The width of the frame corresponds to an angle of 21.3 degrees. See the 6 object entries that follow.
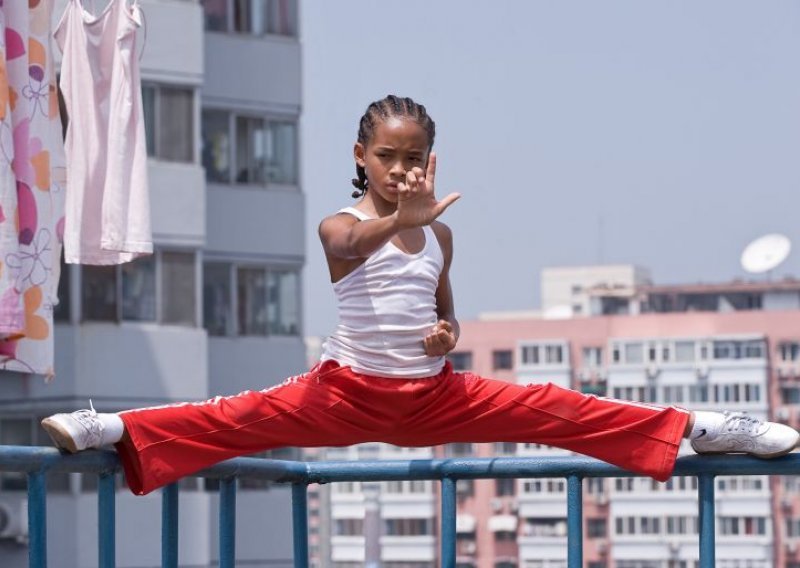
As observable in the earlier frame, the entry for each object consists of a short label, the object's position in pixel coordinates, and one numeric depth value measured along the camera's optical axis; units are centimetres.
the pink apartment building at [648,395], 10444
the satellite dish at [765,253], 9050
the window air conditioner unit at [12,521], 2553
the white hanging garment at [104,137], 710
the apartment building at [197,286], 2583
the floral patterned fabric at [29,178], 660
